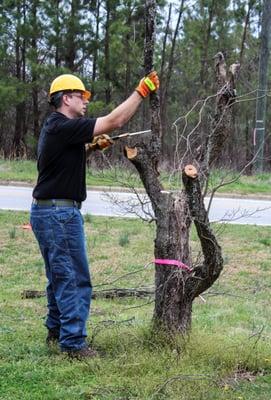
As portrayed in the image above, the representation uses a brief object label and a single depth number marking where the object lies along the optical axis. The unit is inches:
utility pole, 737.0
